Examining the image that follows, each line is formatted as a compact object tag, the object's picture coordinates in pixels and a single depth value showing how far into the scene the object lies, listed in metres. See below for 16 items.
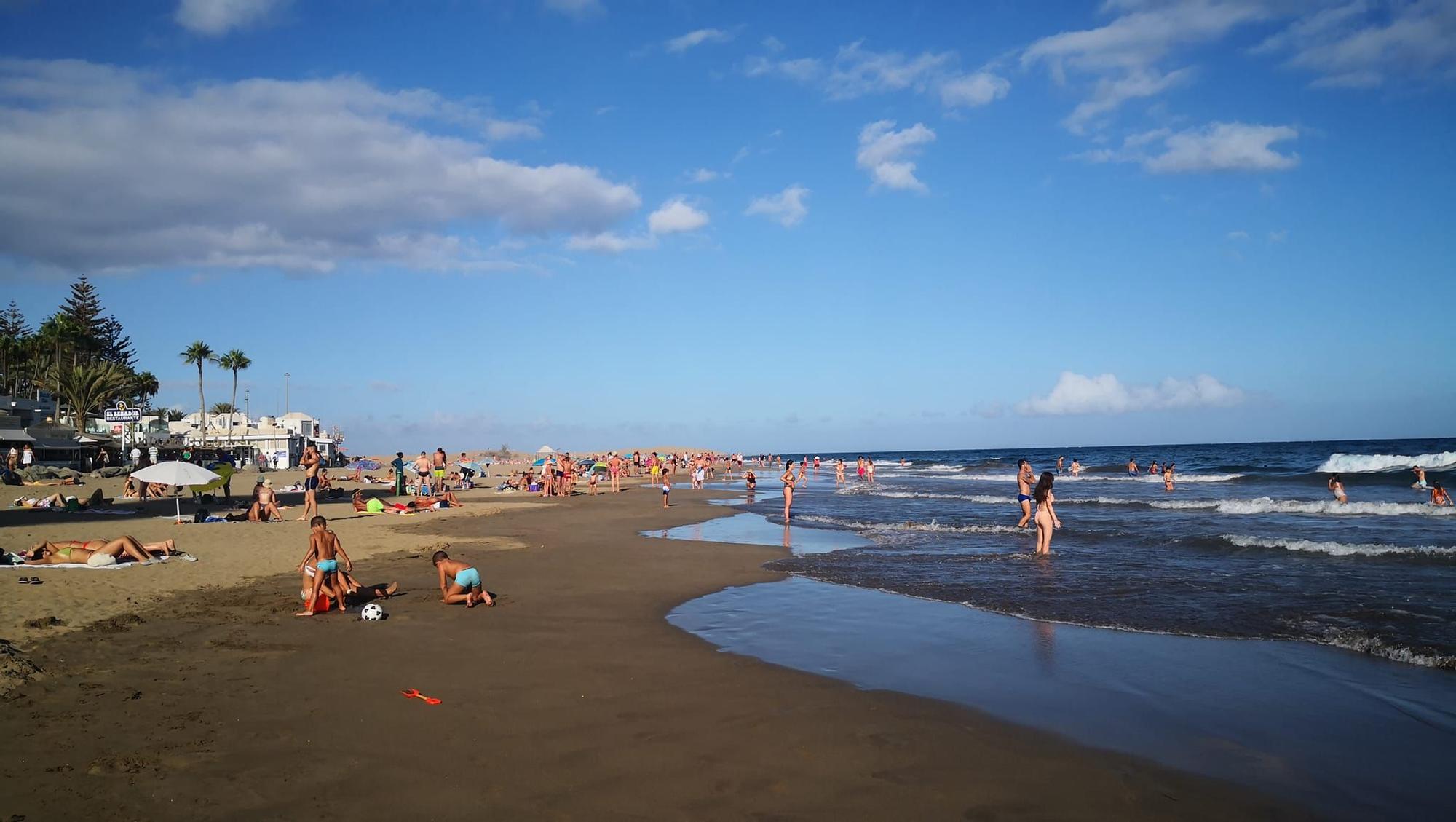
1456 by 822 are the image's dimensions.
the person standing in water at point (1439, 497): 24.81
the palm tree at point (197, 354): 85.19
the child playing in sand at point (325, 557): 9.88
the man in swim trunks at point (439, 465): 31.63
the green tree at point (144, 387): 82.75
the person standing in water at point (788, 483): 24.79
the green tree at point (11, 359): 65.75
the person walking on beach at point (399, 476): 31.12
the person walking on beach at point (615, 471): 39.52
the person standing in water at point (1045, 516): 16.09
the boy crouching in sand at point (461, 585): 10.65
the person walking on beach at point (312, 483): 19.65
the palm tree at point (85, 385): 63.94
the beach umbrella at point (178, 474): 18.08
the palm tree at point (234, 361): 89.19
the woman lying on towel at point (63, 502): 22.41
